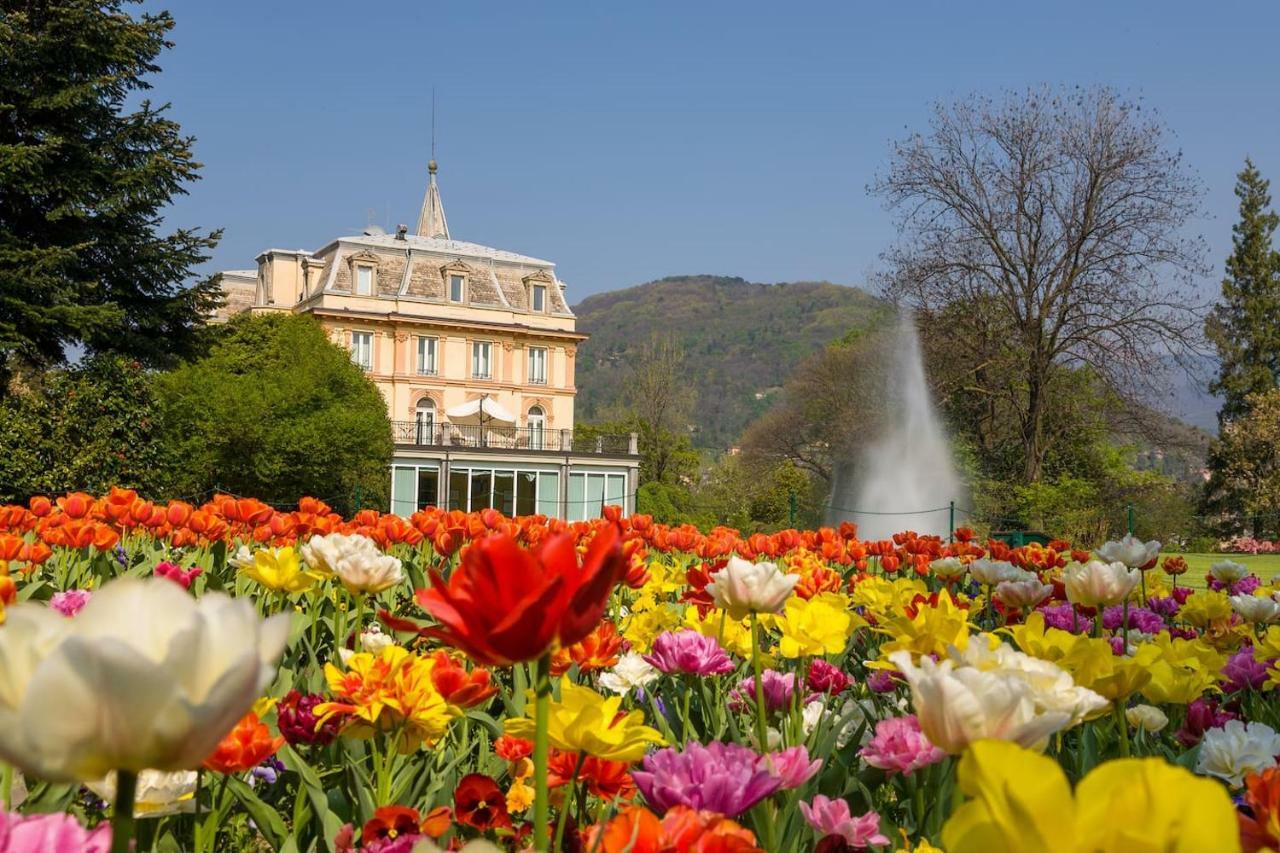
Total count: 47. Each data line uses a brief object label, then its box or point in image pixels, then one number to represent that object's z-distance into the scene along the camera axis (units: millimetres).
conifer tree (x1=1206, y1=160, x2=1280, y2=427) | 37219
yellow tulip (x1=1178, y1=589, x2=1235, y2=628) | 2887
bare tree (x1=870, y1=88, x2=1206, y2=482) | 19984
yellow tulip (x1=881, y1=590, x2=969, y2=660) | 1557
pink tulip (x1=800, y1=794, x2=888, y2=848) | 1213
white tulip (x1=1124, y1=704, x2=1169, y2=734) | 1655
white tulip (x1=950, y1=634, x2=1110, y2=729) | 1031
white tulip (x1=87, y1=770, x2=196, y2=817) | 1264
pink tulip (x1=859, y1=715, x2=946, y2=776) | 1362
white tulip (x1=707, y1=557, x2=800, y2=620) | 1589
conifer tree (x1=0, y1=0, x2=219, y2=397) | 17625
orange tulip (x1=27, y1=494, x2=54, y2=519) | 4230
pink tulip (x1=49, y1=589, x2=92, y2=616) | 2285
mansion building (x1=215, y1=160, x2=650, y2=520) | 33469
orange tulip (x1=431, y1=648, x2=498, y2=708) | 1455
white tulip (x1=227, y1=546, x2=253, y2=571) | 2777
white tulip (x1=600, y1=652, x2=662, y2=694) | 2188
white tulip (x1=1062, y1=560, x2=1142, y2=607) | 2209
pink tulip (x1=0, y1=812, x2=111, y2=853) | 676
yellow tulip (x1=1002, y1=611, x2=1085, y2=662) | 1479
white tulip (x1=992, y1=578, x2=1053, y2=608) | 2627
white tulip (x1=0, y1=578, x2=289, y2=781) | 587
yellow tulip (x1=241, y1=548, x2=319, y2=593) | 2400
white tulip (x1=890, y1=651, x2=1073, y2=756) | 856
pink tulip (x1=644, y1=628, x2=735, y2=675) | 1942
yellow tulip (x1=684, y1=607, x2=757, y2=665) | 2227
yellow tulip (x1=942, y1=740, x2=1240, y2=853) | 496
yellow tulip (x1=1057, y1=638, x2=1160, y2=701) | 1391
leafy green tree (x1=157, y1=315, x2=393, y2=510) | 23188
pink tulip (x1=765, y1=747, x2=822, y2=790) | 1234
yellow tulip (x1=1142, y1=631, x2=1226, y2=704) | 1627
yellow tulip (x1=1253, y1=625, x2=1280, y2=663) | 2008
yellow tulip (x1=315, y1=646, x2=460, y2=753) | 1454
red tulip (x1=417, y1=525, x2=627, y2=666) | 785
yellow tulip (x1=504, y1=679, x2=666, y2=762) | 1109
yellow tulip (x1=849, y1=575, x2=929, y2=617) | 2346
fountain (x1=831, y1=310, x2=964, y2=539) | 20391
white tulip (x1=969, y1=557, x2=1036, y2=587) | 3172
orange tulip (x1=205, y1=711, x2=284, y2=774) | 1287
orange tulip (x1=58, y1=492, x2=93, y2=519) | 4215
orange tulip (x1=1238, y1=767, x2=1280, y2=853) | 736
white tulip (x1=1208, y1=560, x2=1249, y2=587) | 3906
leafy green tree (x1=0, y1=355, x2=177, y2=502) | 13742
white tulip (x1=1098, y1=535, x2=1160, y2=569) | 3252
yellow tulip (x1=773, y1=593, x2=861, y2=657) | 1930
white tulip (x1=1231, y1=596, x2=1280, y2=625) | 2625
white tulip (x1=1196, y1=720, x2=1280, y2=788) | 1502
